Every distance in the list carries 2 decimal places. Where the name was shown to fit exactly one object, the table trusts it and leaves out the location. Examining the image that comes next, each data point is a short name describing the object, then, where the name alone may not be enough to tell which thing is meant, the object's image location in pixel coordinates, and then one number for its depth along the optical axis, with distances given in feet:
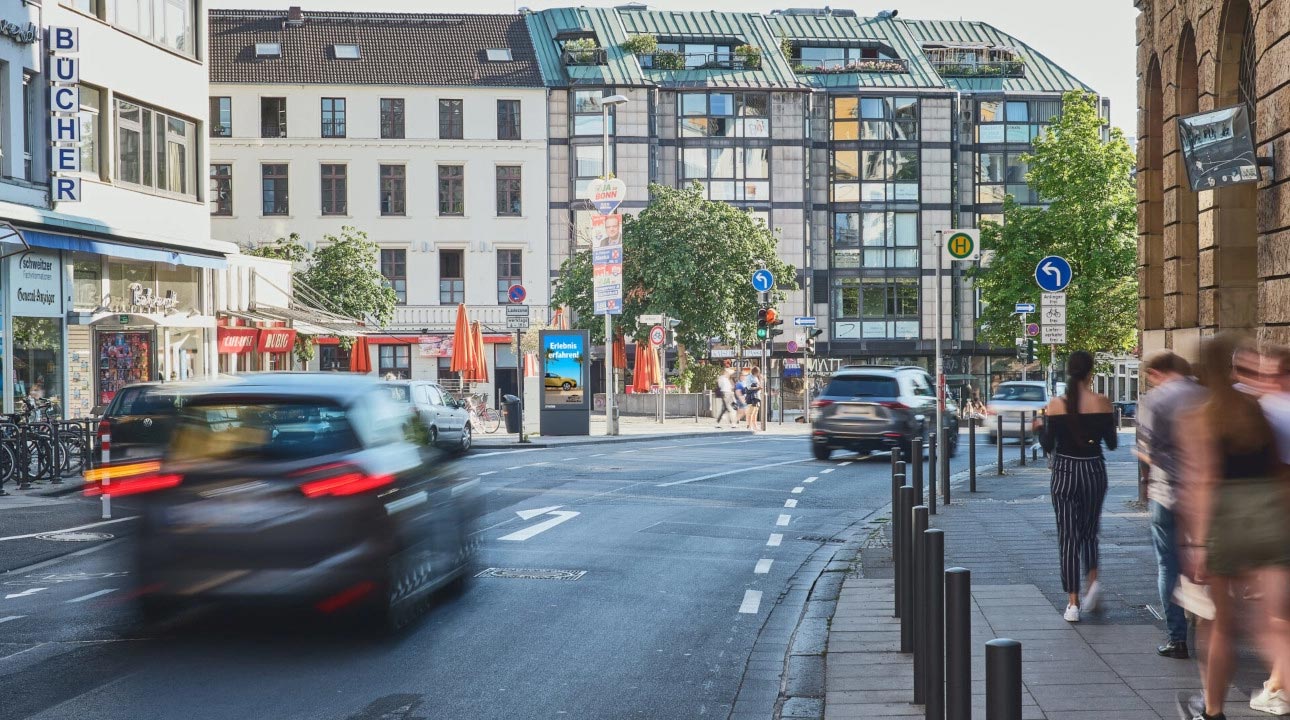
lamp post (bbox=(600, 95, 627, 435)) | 119.03
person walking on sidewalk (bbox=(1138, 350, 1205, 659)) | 24.57
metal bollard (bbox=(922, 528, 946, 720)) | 17.11
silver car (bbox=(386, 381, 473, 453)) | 92.12
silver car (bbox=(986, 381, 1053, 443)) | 113.29
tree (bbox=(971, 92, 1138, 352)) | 169.48
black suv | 87.61
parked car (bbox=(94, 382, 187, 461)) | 70.64
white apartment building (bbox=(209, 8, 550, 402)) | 199.93
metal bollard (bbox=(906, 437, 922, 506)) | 40.81
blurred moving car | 28.12
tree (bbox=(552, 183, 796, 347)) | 169.17
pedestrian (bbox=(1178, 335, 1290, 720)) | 20.52
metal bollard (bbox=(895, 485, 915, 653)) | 26.25
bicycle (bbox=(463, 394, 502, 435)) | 130.94
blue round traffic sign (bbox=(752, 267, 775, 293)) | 129.98
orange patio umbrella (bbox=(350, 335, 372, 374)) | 141.49
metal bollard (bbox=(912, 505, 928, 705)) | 22.26
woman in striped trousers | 30.17
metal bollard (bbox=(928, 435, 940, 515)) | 50.04
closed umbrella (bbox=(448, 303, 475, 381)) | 133.69
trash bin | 122.06
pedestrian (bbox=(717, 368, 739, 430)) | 142.87
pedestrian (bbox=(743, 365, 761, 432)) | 138.62
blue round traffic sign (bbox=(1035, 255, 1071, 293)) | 65.62
